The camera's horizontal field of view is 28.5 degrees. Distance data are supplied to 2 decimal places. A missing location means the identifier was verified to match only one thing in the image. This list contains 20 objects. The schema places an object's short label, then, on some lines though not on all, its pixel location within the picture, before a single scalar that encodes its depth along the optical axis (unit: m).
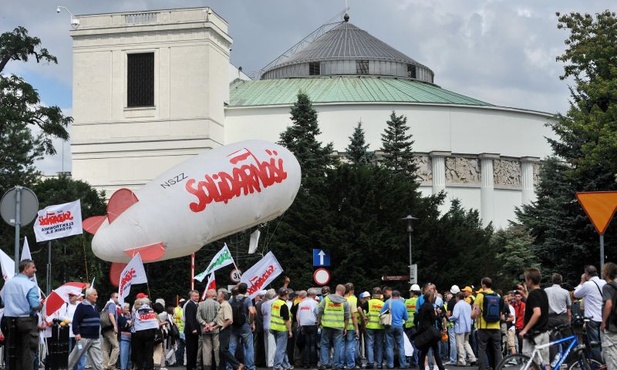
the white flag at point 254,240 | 32.76
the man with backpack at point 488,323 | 20.19
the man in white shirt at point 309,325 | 26.14
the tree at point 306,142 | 68.81
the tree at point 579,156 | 36.08
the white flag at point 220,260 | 29.74
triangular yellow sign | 16.42
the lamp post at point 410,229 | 35.69
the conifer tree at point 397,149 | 74.56
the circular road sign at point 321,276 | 33.53
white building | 89.25
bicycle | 14.95
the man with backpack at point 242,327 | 22.58
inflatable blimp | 26.03
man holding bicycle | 15.58
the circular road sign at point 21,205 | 18.70
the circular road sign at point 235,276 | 29.75
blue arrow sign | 36.59
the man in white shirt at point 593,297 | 18.08
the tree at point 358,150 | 76.19
